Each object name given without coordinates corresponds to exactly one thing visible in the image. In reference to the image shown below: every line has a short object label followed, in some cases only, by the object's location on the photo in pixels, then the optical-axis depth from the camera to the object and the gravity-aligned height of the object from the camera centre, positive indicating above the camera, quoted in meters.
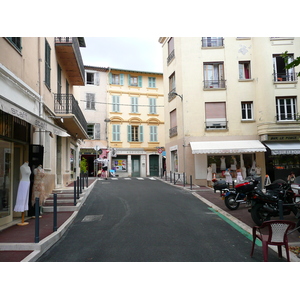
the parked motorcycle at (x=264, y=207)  7.31 -1.14
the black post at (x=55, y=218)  6.49 -1.14
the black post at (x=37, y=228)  5.55 -1.17
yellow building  30.61 +5.18
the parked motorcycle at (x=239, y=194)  8.73 -0.99
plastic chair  4.51 -1.15
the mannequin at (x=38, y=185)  7.96 -0.44
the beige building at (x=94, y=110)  30.06 +6.38
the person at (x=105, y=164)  26.00 +0.41
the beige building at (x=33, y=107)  7.12 +2.17
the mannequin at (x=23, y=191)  7.24 -0.55
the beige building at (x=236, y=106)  18.11 +3.97
